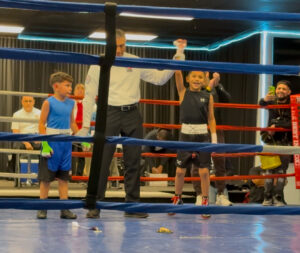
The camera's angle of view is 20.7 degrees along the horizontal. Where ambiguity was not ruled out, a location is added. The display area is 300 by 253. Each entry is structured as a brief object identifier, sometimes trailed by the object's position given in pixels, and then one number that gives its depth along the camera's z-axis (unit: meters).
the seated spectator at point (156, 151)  11.51
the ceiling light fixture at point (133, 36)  15.00
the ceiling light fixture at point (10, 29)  14.32
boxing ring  2.60
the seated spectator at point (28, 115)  9.11
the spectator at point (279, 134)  7.31
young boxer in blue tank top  5.37
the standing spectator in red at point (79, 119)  7.99
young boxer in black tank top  5.88
